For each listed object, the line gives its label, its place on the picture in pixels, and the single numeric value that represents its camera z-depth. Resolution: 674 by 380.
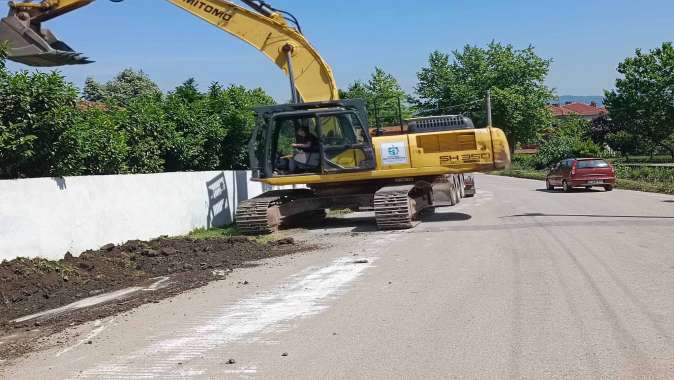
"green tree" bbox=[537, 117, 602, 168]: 52.66
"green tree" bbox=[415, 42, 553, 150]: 76.69
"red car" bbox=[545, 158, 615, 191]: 27.52
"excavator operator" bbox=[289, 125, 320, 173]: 15.95
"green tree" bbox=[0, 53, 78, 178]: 10.37
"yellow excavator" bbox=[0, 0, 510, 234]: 15.53
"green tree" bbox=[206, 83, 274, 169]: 20.94
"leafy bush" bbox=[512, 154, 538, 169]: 63.59
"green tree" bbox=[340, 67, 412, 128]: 35.31
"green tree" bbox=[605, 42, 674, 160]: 59.28
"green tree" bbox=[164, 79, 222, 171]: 17.88
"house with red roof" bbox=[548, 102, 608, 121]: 136.91
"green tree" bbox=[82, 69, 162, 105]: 45.84
